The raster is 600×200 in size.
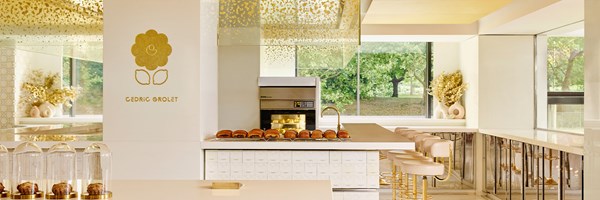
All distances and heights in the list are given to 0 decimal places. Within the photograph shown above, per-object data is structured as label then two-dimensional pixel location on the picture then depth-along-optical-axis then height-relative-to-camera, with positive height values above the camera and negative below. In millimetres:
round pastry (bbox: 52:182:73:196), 2350 -342
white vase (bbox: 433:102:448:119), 8934 -110
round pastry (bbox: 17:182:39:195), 2352 -342
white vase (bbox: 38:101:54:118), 9234 -116
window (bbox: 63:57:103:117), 9984 +341
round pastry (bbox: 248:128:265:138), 4988 -258
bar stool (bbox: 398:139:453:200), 5180 -529
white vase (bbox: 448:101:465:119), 8742 -105
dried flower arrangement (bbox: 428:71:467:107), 8742 +235
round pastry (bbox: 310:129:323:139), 4914 -263
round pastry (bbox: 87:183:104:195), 2379 -346
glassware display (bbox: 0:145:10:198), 2484 -270
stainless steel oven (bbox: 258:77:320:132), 7684 -9
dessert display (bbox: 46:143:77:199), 2437 -271
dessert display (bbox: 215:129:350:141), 4914 -267
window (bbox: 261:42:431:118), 9547 +369
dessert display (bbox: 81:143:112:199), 2439 -277
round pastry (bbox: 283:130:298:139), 4976 -259
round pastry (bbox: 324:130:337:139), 4888 -254
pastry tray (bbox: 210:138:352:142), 4832 -297
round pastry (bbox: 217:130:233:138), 5051 -263
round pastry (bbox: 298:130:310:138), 4984 -259
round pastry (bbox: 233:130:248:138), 5051 -262
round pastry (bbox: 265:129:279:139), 4941 -257
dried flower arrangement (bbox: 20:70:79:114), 9203 +186
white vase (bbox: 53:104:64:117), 9586 -135
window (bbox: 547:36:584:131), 6918 +266
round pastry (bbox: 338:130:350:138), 4923 -255
